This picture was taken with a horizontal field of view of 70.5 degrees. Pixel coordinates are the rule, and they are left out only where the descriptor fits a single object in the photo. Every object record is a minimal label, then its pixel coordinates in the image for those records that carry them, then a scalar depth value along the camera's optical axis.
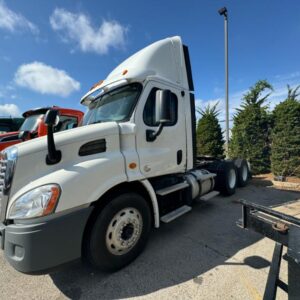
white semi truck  2.13
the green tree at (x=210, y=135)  10.70
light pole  9.40
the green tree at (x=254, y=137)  9.05
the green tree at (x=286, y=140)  7.89
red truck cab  6.36
